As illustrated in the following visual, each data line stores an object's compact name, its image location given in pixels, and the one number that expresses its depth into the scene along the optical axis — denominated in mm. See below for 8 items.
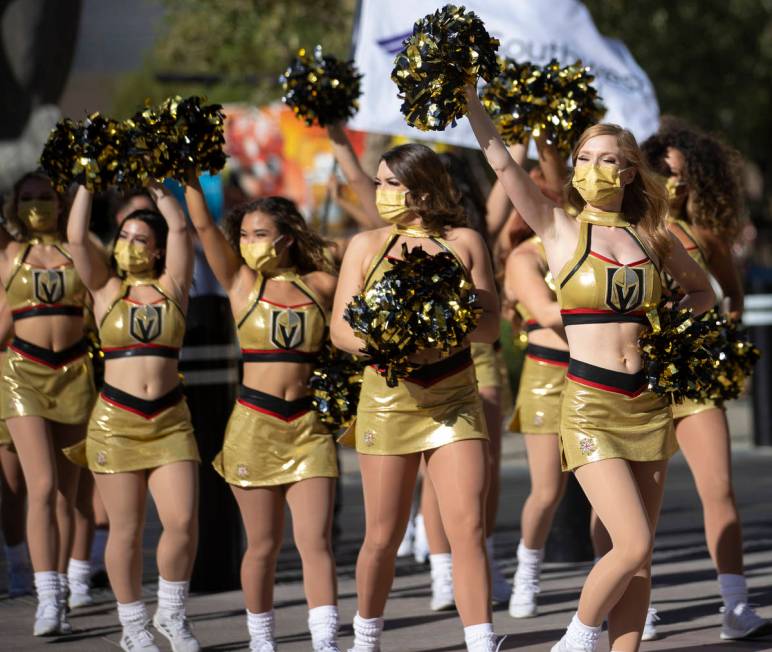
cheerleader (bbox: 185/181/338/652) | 11953
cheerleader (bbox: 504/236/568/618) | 13984
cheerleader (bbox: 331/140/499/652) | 10992
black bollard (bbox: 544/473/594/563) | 16859
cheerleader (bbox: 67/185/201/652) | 12625
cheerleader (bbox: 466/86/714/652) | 10305
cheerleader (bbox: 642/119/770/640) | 12758
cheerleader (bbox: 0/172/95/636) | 14242
